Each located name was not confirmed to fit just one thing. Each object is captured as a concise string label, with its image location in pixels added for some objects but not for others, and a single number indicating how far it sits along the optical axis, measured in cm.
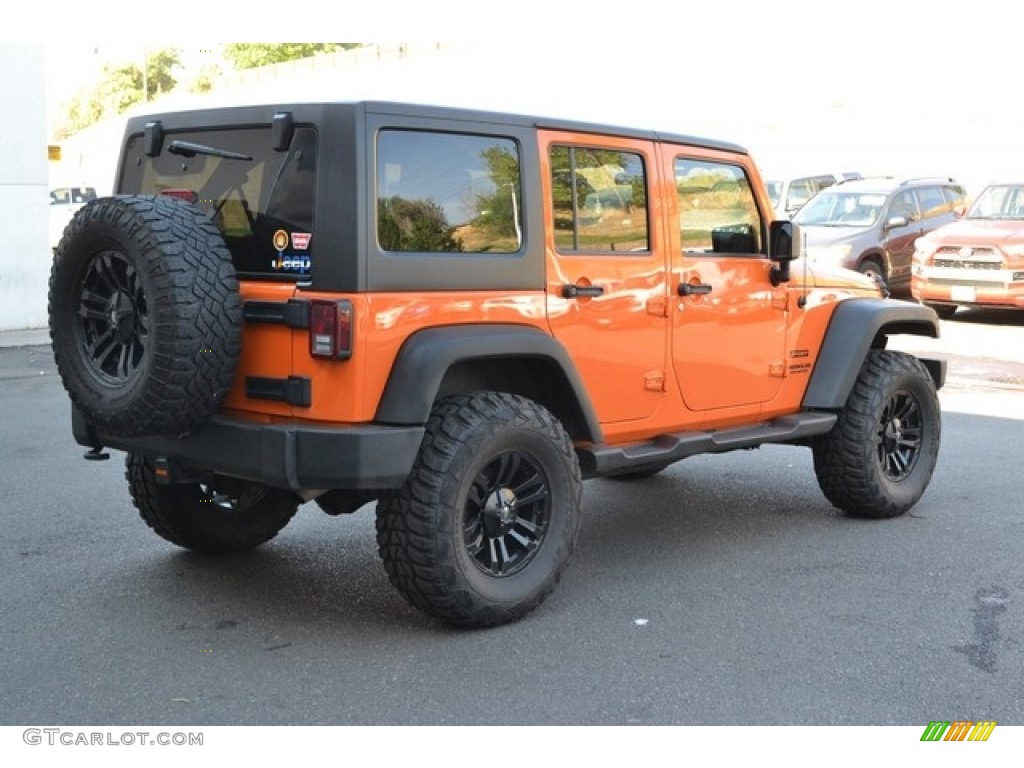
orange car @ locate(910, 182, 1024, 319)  1530
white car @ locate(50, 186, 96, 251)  2883
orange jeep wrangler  442
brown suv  1678
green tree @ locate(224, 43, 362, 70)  6750
